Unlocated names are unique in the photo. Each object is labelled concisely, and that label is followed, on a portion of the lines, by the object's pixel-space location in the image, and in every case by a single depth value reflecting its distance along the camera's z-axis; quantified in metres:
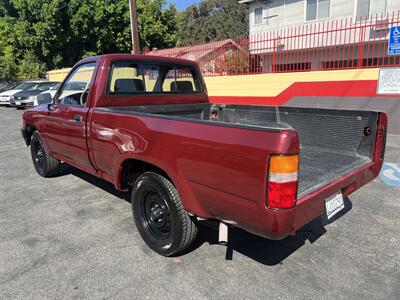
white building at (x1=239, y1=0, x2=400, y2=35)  16.58
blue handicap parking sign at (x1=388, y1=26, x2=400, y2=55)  8.13
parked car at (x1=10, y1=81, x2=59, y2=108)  16.36
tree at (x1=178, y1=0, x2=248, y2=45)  49.72
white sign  7.84
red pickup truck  2.07
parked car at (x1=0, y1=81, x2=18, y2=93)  25.35
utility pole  12.23
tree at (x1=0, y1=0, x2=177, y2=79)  24.80
